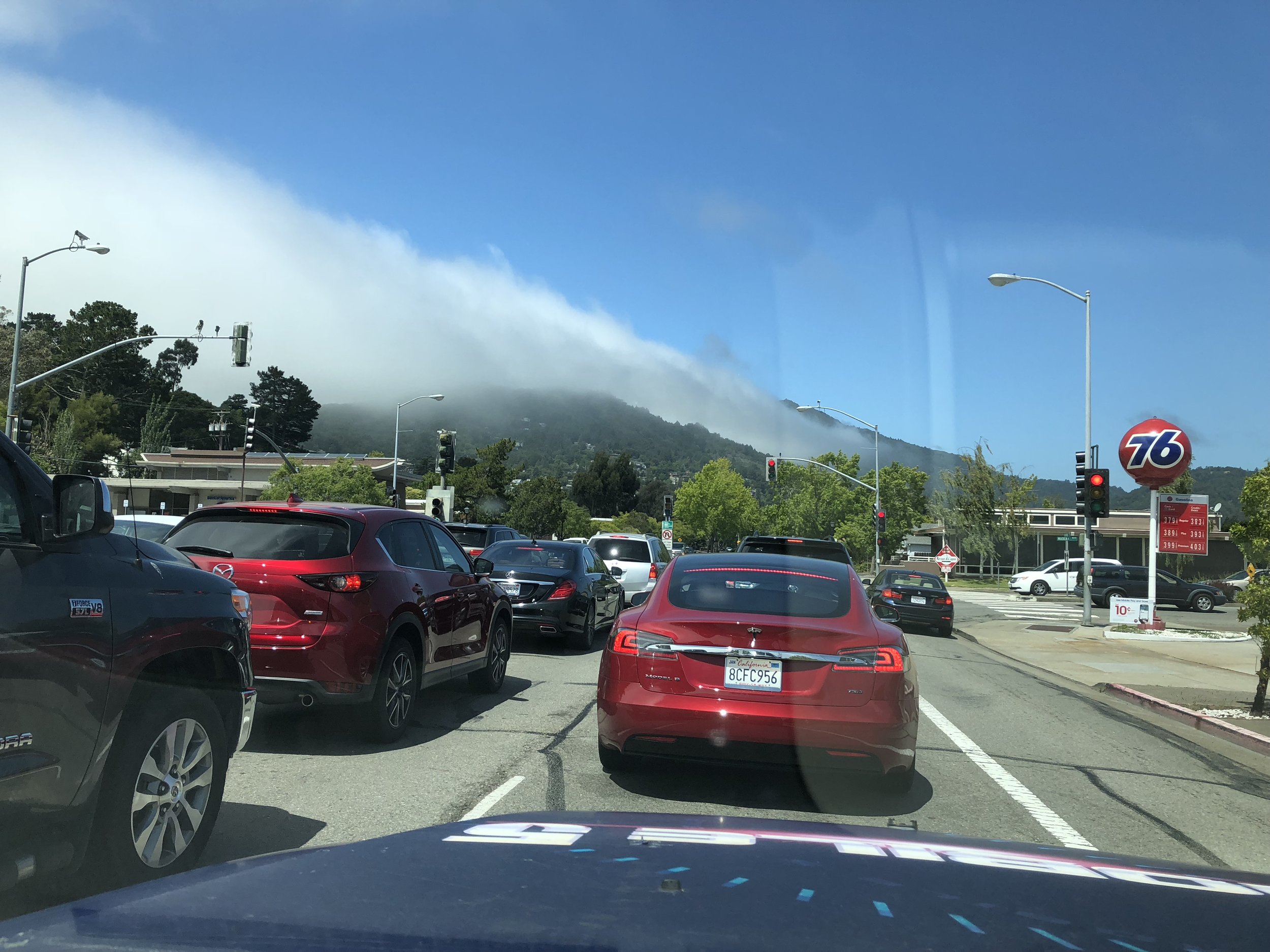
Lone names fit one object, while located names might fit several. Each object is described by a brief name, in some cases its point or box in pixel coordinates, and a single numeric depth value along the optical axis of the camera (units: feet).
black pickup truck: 11.29
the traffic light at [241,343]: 85.46
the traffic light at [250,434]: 108.46
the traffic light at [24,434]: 46.50
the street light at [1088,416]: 82.69
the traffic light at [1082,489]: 83.56
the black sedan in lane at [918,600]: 70.44
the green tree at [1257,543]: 33.55
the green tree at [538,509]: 280.92
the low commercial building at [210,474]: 223.30
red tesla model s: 19.02
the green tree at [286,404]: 411.54
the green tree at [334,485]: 166.71
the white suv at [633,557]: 67.15
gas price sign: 77.30
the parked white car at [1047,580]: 137.80
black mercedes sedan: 44.11
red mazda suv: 22.40
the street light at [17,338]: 87.97
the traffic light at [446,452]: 98.73
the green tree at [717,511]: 341.00
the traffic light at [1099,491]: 82.12
